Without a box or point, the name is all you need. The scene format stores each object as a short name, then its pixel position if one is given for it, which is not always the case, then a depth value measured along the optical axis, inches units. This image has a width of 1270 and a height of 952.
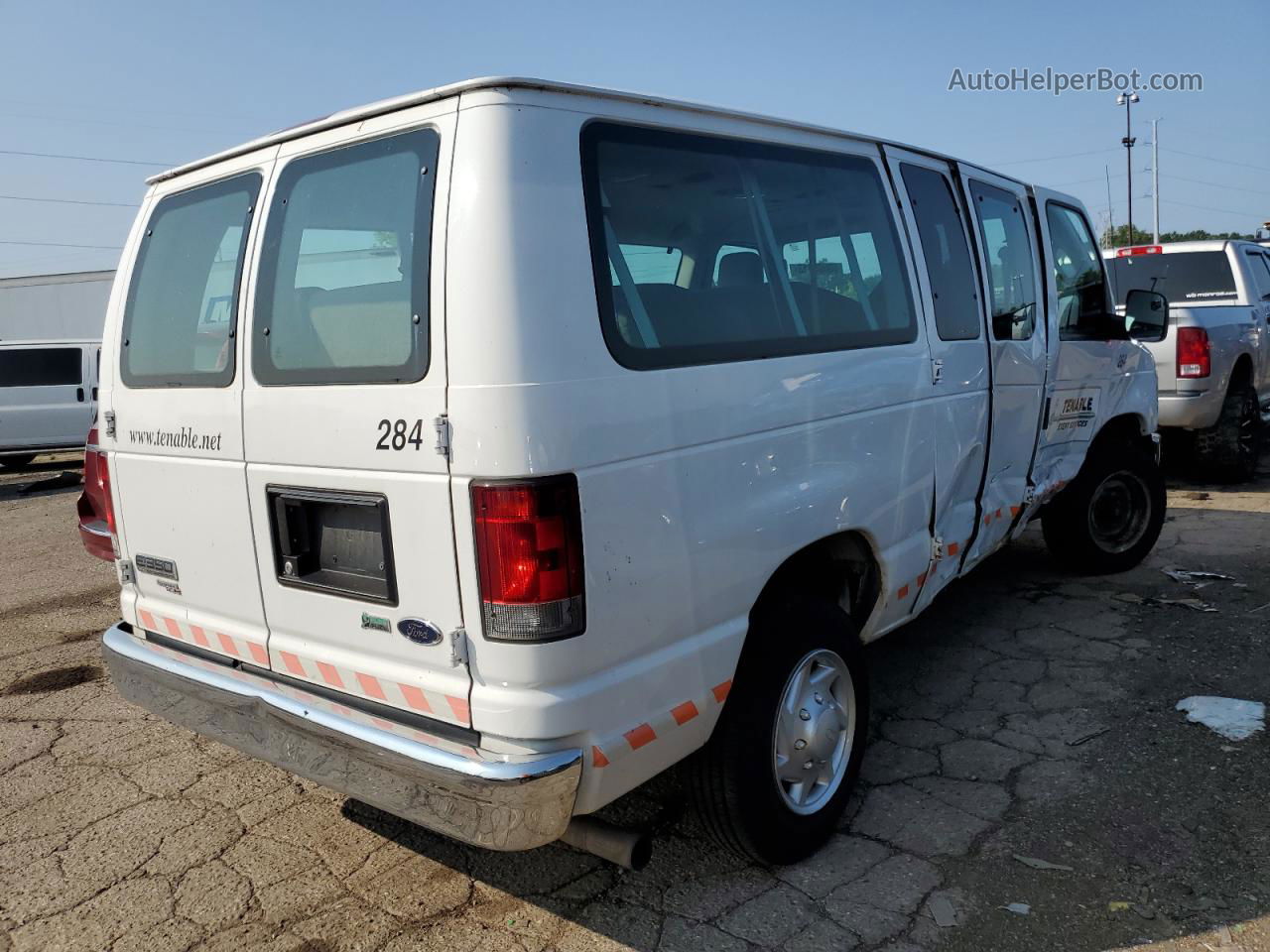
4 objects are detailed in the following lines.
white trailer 938.7
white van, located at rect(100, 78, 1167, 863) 85.5
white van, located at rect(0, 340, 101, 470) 507.8
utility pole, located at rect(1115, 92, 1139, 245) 1987.2
